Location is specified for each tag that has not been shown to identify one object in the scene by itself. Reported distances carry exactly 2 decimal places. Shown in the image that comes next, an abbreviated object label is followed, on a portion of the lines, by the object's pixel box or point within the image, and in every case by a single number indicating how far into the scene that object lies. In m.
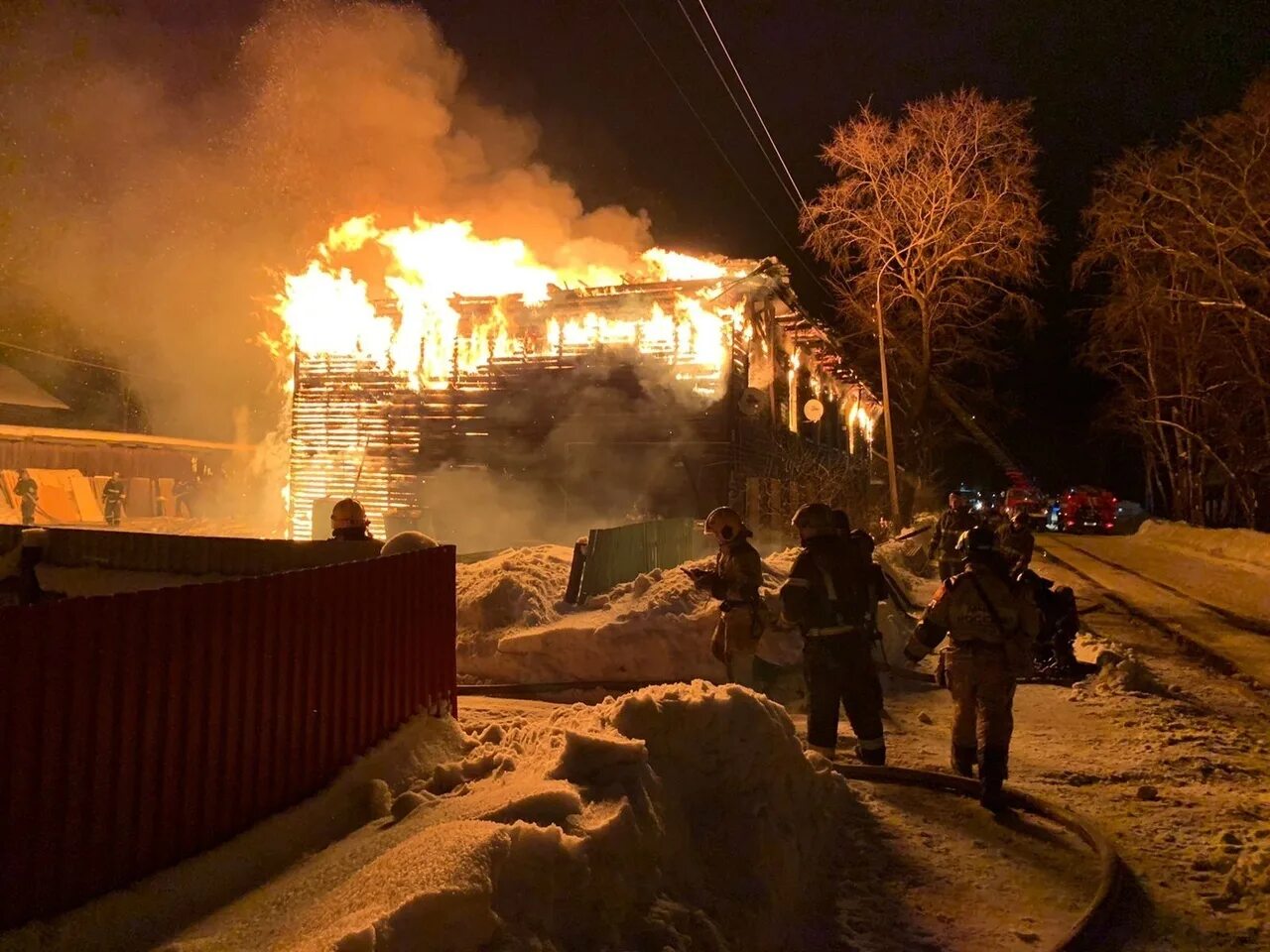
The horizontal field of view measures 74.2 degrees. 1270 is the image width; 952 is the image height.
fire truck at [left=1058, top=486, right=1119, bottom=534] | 37.56
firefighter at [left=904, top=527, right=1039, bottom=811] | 5.06
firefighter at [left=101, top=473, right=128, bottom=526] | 26.27
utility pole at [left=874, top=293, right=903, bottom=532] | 21.88
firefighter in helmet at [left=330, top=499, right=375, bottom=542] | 8.17
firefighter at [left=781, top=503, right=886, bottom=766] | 5.66
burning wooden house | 16.91
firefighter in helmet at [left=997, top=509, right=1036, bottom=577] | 10.23
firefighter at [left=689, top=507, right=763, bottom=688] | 6.63
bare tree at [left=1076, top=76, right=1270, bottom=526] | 19.92
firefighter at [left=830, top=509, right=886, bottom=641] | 5.80
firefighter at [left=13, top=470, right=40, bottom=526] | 23.62
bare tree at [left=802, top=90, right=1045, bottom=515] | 24.86
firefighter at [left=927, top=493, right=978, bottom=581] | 12.23
